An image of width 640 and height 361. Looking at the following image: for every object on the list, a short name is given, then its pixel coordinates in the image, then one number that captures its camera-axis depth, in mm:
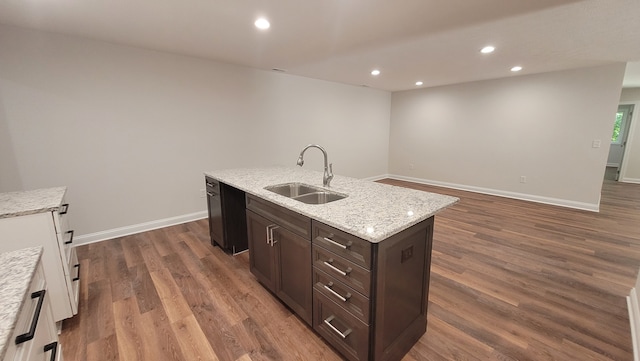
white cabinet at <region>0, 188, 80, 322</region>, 1587
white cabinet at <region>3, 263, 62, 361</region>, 739
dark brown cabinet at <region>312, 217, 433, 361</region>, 1343
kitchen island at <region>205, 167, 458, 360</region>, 1352
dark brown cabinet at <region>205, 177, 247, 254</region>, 2730
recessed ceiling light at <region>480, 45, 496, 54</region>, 3090
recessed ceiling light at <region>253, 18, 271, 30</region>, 2393
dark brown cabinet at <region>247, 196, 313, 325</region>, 1721
